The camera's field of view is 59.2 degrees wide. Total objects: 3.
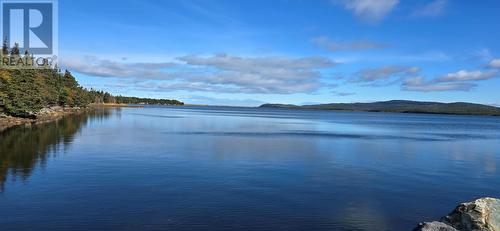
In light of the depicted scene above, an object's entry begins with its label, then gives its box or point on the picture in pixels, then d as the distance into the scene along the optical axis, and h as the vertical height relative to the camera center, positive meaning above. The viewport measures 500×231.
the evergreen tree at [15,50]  125.44 +13.26
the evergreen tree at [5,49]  113.62 +12.55
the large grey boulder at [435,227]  14.82 -4.00
